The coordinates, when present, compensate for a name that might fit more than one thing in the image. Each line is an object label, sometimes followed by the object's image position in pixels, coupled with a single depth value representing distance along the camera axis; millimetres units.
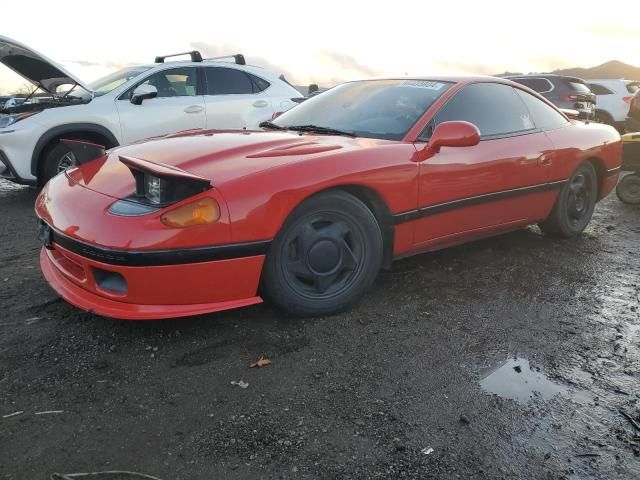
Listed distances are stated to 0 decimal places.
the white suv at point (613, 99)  13852
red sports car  2580
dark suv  11086
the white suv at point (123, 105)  5703
